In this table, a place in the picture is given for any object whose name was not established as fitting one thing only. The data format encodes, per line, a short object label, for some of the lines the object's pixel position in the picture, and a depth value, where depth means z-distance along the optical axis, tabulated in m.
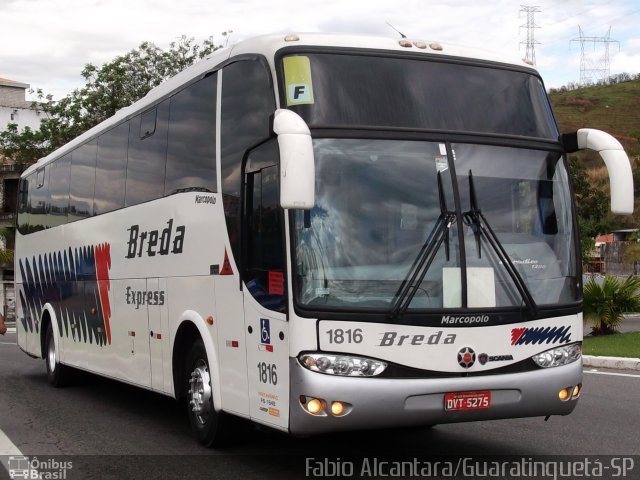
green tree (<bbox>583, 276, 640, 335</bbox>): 19.53
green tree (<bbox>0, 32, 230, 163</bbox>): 42.09
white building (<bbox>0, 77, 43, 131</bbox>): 81.00
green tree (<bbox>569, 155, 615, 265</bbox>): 55.62
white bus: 6.78
